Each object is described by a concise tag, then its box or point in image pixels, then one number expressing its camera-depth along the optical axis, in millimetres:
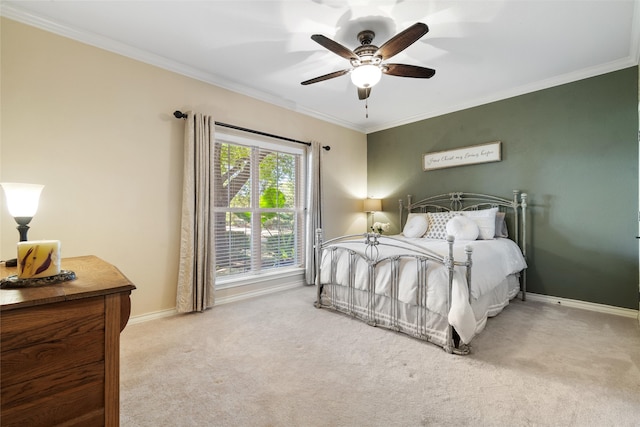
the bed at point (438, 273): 2307
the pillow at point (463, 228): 3420
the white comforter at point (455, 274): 2219
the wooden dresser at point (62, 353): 820
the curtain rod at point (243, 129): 3104
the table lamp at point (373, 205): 4984
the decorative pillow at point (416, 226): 4031
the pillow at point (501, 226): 3666
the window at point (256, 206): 3607
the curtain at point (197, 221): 3096
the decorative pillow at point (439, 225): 3883
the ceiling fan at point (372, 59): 2068
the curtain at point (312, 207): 4316
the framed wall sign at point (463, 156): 3920
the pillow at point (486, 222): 3484
